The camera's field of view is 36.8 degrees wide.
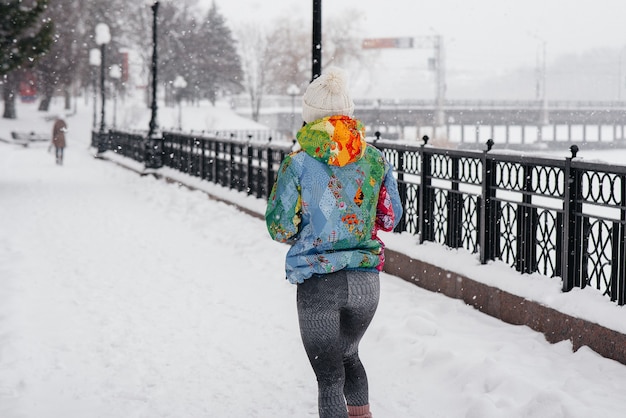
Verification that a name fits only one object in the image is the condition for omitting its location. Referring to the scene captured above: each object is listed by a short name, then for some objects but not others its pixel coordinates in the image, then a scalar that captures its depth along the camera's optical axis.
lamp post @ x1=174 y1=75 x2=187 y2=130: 62.83
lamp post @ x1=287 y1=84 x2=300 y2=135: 70.62
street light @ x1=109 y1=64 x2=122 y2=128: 55.31
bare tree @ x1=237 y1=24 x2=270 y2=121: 101.34
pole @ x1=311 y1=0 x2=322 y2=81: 12.50
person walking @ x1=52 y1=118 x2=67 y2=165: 30.03
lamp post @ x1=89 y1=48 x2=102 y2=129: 43.03
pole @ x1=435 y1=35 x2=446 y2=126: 87.81
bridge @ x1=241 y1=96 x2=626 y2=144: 95.38
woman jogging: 4.04
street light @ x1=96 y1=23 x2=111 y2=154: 38.87
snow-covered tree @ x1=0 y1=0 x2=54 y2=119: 21.75
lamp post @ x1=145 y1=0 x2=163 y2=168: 24.34
